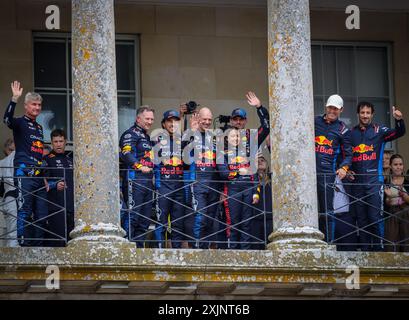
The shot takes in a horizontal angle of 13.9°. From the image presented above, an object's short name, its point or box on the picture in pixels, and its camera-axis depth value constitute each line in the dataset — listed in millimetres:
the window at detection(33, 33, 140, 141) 27000
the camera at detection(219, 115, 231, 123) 25200
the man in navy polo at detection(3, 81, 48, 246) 23000
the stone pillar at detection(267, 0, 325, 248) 22891
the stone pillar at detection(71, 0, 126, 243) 22375
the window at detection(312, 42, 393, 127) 28094
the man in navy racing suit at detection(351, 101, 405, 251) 23906
